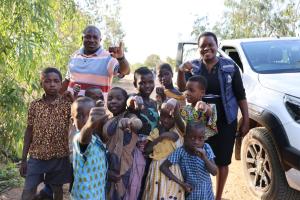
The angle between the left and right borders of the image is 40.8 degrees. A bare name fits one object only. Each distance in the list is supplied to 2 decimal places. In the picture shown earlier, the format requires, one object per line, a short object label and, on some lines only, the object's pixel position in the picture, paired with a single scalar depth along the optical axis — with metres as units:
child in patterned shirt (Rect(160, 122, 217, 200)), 2.88
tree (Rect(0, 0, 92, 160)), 4.03
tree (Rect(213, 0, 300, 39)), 18.27
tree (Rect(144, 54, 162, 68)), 55.28
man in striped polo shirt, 3.42
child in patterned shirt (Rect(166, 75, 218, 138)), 3.13
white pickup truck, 3.66
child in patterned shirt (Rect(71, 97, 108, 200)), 2.48
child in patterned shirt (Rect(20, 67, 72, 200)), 3.15
